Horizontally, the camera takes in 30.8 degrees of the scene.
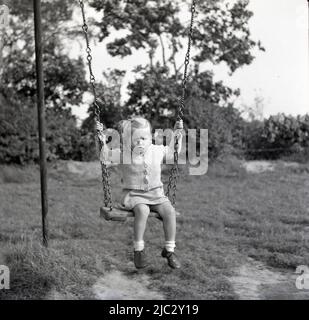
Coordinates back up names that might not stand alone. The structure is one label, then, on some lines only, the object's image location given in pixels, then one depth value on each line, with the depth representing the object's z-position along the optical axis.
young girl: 4.63
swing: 4.50
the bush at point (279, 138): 14.73
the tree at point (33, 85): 12.15
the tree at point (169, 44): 14.33
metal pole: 5.70
